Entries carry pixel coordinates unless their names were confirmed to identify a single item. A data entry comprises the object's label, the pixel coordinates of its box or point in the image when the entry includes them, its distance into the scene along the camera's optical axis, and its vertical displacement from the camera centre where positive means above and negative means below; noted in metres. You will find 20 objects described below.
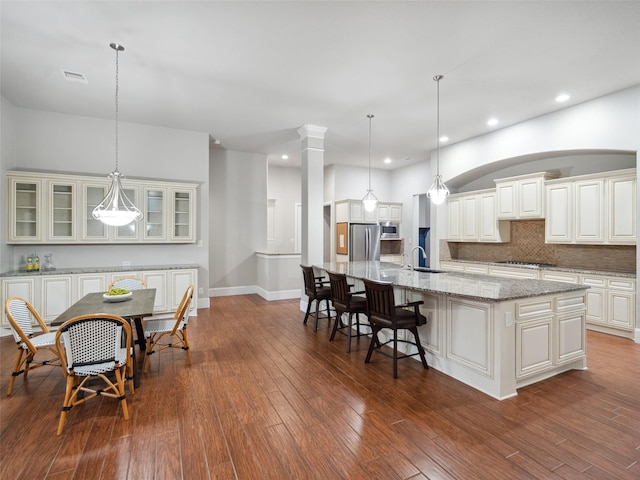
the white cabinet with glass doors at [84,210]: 4.56 +0.45
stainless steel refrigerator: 7.77 -0.06
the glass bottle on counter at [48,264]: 4.79 -0.38
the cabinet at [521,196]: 5.22 +0.74
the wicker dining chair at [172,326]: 3.28 -0.92
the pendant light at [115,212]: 3.10 +0.27
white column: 5.52 +0.82
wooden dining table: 2.79 -0.65
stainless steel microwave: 8.17 +0.25
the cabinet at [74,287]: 4.39 -0.71
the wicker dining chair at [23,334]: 2.65 -0.83
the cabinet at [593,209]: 4.23 +0.44
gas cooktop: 5.32 -0.42
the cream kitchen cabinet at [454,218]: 6.71 +0.45
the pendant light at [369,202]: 5.37 +0.63
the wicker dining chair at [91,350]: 2.27 -0.83
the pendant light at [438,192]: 4.13 +0.62
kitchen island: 2.73 -0.84
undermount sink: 4.48 -0.44
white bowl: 3.25 -0.60
